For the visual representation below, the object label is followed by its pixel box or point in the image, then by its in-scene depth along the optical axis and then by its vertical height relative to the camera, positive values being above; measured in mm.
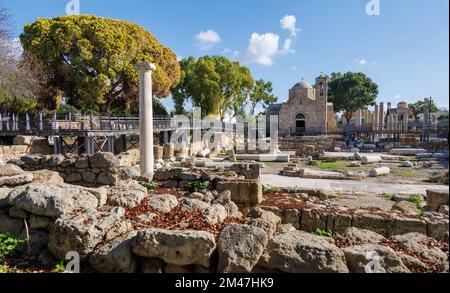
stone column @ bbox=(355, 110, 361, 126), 45641 +2114
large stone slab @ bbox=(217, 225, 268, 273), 3256 -1291
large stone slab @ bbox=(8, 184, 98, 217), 4328 -998
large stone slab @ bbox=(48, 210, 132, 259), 3746 -1278
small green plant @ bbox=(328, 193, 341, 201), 11164 -2459
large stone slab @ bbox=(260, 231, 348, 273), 3154 -1349
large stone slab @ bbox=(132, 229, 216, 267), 3400 -1299
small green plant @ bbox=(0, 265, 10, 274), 3548 -1621
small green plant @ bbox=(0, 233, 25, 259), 3992 -1523
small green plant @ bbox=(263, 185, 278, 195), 10438 -2063
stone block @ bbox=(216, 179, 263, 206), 7955 -1565
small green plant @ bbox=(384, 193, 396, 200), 11720 -2573
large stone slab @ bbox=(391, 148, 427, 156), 29078 -1949
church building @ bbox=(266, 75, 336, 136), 46375 +3179
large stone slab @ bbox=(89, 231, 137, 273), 3566 -1509
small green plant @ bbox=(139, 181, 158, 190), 8891 -1561
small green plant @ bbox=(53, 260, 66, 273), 3620 -1642
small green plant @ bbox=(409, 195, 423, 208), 10906 -2560
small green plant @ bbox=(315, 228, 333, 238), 5556 -1879
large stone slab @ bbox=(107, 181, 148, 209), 5480 -1212
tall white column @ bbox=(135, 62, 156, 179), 11633 +610
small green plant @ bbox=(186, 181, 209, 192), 8547 -1545
